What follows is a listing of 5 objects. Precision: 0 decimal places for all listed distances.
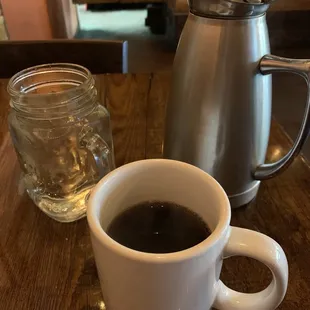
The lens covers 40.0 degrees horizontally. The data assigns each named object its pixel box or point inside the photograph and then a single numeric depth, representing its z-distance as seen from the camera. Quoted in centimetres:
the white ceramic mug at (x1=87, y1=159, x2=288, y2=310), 31
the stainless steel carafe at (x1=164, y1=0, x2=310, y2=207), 43
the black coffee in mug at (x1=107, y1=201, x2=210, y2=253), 37
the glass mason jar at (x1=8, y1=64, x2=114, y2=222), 49
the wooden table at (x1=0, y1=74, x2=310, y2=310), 43
